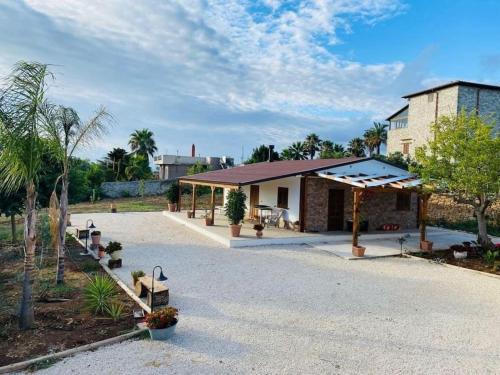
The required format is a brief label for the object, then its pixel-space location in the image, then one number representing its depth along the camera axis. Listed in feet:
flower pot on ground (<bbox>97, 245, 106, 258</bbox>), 35.83
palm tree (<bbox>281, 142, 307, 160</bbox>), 140.95
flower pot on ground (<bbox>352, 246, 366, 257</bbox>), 39.32
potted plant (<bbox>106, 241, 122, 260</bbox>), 32.81
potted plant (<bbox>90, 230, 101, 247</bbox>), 39.34
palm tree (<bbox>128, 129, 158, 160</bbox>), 161.68
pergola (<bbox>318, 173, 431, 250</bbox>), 41.29
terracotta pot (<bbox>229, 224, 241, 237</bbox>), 45.60
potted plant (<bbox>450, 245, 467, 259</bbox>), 39.55
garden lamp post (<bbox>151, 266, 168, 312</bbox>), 20.84
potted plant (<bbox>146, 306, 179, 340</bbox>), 18.13
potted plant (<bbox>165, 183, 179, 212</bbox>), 75.61
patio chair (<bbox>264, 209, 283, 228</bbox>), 56.44
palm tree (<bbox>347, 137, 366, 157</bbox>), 149.07
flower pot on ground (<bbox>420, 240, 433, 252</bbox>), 42.96
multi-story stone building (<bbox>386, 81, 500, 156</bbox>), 94.17
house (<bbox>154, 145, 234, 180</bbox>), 150.61
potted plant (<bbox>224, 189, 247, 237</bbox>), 45.68
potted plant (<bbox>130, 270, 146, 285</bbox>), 26.25
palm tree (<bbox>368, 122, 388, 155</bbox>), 148.18
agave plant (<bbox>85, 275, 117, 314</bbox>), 21.40
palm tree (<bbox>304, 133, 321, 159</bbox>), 151.64
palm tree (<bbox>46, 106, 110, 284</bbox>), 25.40
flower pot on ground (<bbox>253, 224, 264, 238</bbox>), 45.75
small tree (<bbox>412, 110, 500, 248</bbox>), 37.32
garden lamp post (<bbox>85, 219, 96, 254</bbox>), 38.71
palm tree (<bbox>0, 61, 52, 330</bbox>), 17.31
